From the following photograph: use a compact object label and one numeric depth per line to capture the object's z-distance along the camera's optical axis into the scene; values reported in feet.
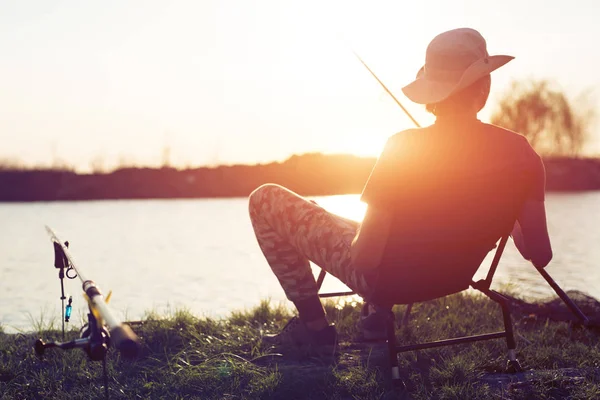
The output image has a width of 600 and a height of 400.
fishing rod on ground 3.36
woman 7.01
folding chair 7.22
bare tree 88.19
